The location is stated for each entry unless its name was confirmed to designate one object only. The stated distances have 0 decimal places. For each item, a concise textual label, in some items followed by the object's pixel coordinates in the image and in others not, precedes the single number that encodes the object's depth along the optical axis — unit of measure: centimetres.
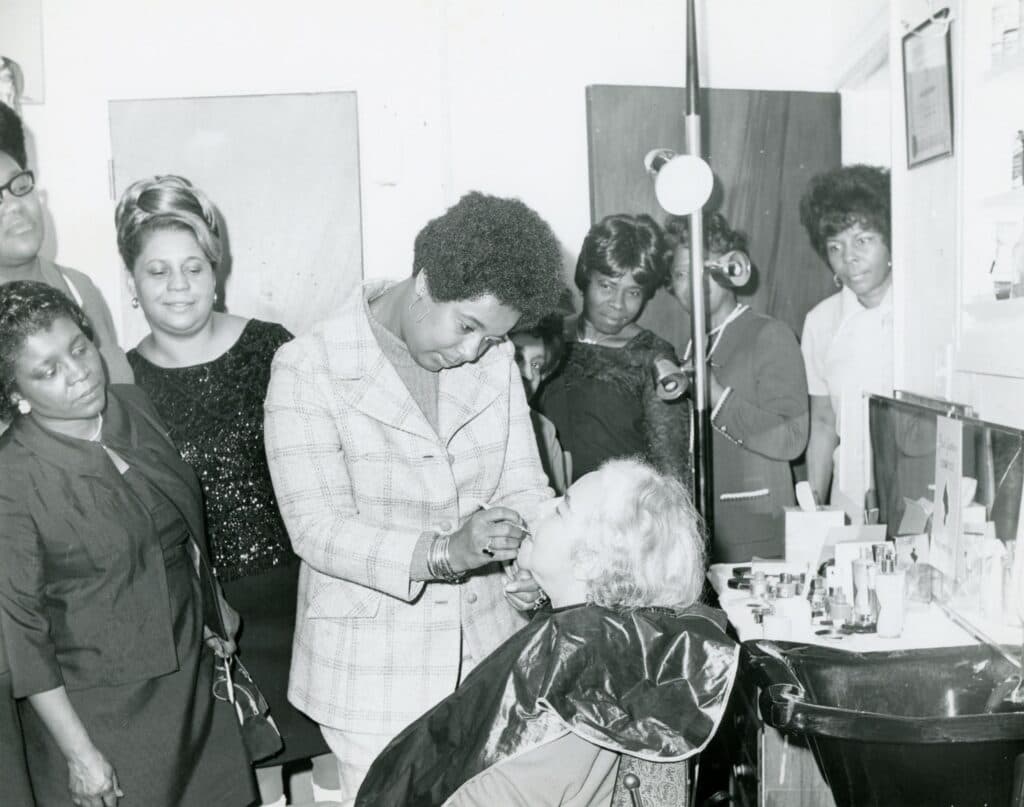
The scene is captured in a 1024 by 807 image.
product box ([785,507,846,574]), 238
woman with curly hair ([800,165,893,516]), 248
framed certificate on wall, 195
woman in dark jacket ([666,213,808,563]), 272
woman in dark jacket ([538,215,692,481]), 266
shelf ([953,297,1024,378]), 164
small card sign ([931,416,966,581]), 194
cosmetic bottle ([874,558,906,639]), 194
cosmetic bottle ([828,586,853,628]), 203
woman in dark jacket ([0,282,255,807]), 168
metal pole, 244
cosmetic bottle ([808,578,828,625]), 209
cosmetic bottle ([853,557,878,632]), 203
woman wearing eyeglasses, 203
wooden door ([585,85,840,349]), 271
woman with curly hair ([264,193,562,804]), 159
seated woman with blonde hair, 140
